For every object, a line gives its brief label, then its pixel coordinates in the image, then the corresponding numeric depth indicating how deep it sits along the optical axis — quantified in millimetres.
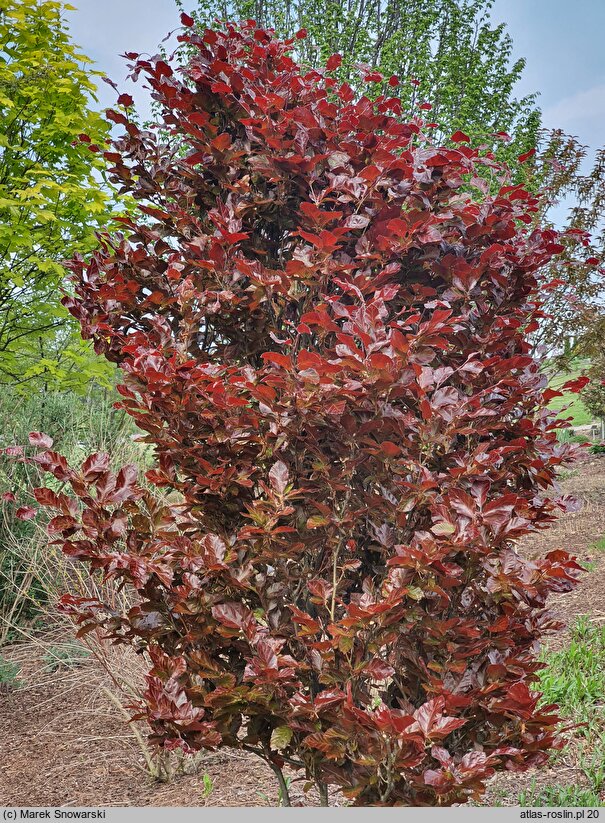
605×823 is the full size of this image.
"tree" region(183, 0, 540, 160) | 10953
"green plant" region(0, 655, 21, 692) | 4902
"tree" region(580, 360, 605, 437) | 9564
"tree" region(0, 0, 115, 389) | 6035
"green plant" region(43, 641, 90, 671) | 4871
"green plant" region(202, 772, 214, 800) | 3193
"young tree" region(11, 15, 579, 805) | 1849
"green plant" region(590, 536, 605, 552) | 6783
